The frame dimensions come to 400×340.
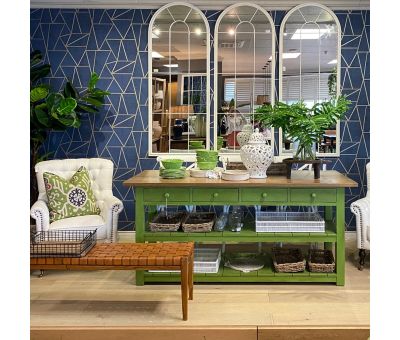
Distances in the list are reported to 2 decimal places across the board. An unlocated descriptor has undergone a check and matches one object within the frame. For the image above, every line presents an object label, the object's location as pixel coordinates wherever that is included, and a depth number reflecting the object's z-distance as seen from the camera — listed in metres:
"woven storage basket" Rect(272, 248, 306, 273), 4.22
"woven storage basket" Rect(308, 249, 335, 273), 4.20
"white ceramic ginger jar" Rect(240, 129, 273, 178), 4.17
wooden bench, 3.36
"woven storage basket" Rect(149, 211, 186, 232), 4.20
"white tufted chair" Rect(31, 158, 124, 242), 4.52
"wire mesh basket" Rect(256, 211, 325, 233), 4.13
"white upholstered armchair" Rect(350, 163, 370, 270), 4.53
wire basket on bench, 3.40
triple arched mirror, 5.68
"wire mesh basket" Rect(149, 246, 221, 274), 4.22
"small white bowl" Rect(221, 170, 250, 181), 4.16
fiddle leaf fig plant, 5.27
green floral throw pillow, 4.66
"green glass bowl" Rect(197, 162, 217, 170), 4.39
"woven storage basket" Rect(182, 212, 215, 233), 4.18
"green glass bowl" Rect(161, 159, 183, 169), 4.28
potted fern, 4.12
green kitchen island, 4.09
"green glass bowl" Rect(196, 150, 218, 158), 4.37
